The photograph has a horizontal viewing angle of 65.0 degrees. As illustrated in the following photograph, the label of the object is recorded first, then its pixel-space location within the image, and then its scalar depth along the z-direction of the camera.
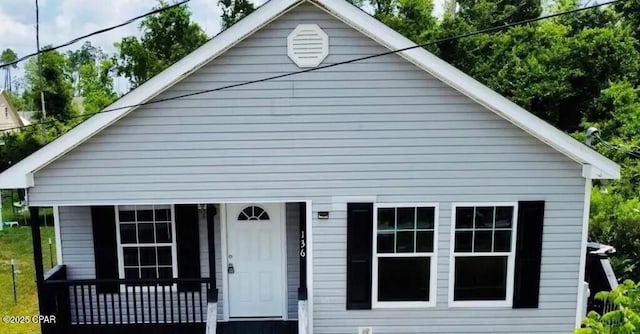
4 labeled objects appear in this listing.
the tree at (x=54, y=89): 27.12
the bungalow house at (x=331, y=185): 6.64
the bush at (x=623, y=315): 4.45
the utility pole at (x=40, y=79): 19.73
